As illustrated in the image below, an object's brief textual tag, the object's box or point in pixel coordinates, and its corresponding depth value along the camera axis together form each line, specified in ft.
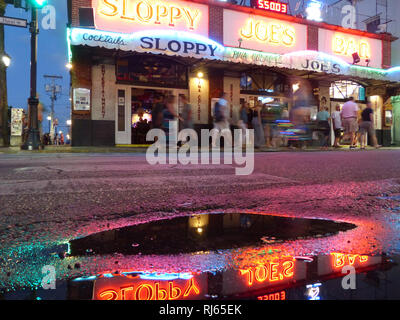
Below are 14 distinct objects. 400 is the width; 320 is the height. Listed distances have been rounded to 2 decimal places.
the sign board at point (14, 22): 33.68
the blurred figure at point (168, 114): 30.45
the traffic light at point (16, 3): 36.65
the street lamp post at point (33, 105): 36.06
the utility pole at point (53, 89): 194.79
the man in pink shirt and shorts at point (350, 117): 43.32
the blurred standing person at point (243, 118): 44.19
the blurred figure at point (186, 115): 33.62
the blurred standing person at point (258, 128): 44.04
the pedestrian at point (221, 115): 35.96
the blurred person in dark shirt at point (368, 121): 40.68
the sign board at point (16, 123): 48.37
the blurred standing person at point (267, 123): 48.96
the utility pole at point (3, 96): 46.00
